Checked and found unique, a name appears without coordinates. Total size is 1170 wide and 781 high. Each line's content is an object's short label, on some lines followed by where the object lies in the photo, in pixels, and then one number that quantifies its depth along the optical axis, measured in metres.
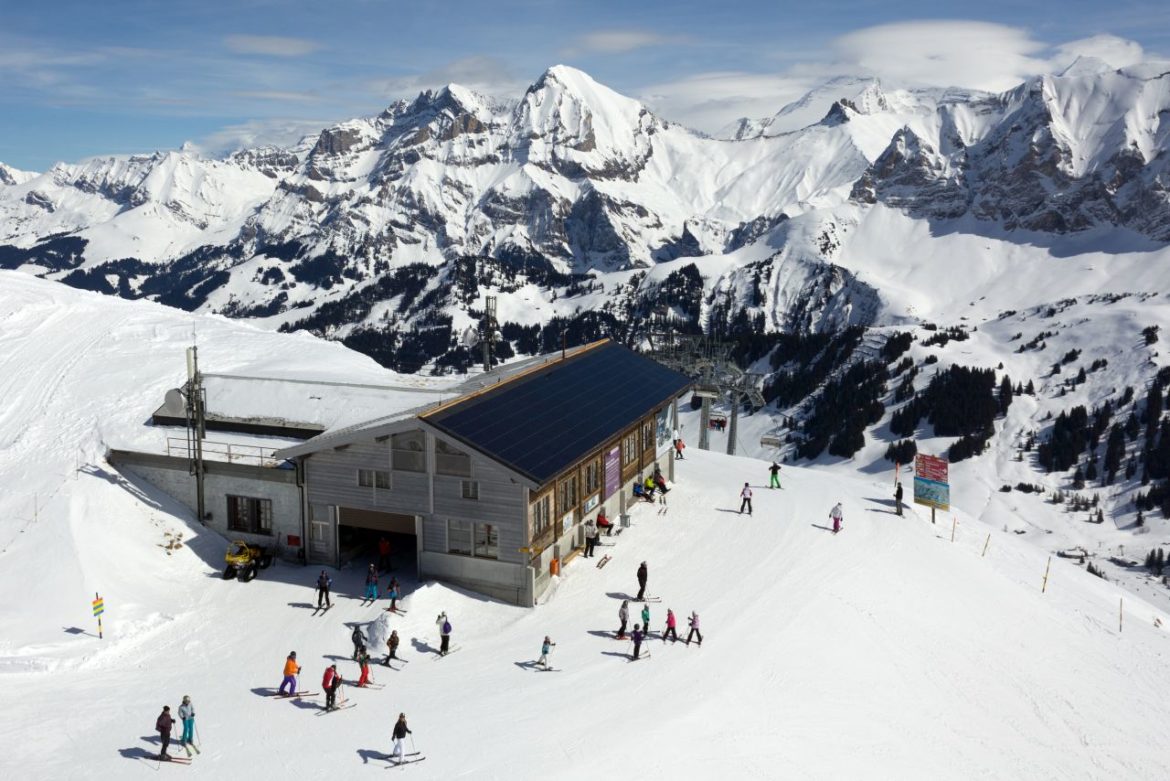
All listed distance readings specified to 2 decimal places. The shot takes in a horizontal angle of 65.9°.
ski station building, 38.84
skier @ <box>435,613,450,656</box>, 33.97
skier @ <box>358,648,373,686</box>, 31.22
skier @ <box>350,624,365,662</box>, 31.64
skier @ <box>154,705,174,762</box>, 25.86
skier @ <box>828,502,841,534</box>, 50.09
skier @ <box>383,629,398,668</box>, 33.00
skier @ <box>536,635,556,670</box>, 32.56
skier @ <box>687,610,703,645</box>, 34.97
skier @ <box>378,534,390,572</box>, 41.91
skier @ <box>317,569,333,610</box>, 37.38
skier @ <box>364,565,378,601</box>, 38.25
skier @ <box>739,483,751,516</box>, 51.97
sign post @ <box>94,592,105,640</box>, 33.78
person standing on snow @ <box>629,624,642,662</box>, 33.19
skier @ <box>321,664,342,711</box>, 29.20
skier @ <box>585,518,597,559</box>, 44.38
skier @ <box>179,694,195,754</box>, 26.44
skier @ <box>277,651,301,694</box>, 29.91
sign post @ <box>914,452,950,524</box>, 57.97
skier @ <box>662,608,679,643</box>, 35.25
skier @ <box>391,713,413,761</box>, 26.00
